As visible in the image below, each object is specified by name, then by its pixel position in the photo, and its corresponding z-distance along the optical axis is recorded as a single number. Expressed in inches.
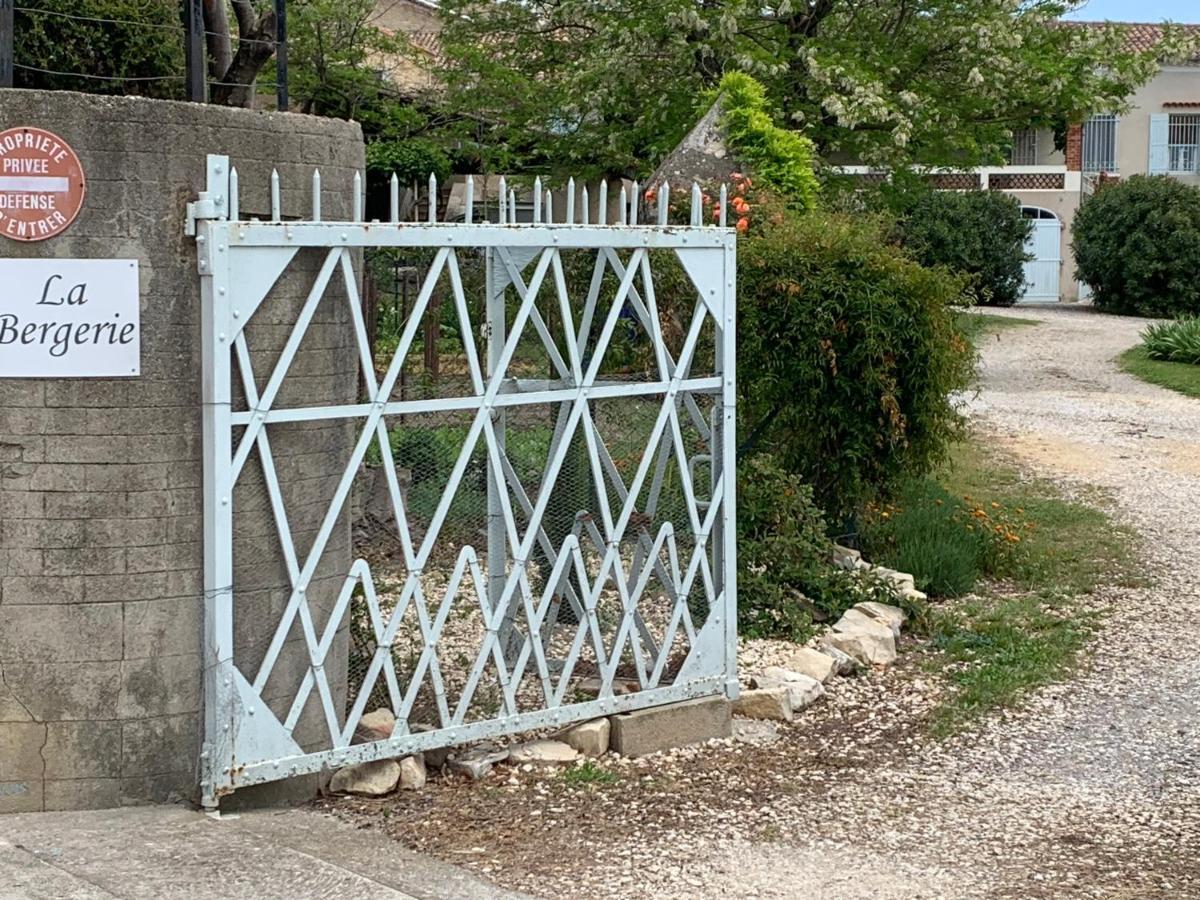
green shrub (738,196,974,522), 351.3
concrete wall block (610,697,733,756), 247.1
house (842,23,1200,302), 1608.0
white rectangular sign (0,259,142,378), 197.5
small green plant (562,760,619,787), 232.4
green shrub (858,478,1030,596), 369.7
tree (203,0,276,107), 308.7
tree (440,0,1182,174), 720.3
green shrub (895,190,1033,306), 1338.6
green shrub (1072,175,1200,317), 1283.2
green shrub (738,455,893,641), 322.7
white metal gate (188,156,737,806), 205.8
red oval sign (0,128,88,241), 194.5
